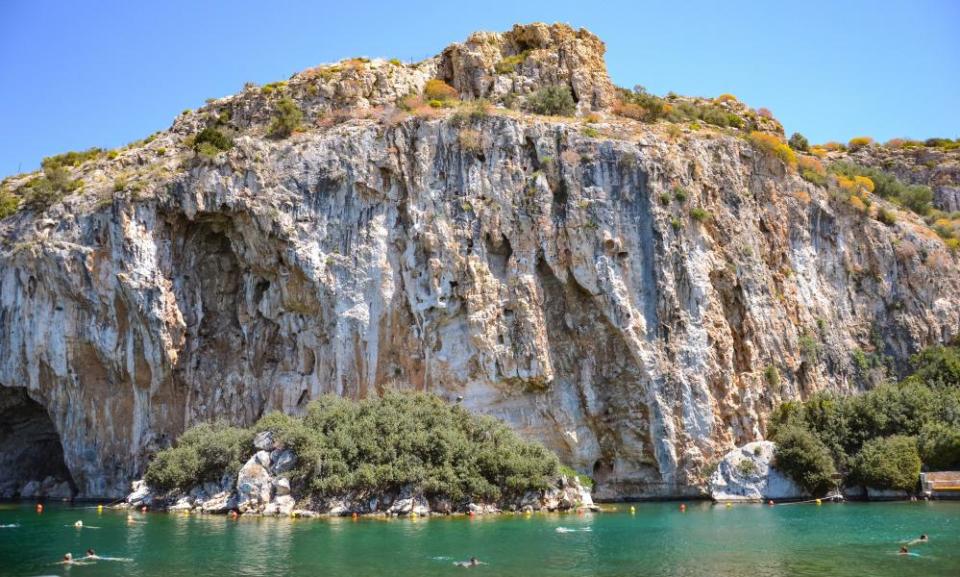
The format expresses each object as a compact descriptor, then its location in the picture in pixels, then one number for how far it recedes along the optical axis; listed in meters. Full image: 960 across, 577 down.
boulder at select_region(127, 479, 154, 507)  40.59
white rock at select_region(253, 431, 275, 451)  38.63
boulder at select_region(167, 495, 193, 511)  38.81
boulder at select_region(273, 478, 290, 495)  36.91
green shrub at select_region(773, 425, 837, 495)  40.44
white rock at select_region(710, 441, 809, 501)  41.62
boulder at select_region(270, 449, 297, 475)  37.78
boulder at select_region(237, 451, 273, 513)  36.59
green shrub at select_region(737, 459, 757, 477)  42.12
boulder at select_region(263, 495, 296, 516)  35.97
